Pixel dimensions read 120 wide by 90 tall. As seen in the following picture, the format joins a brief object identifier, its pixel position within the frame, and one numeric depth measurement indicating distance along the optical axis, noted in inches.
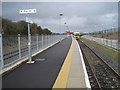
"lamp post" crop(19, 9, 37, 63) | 333.4
